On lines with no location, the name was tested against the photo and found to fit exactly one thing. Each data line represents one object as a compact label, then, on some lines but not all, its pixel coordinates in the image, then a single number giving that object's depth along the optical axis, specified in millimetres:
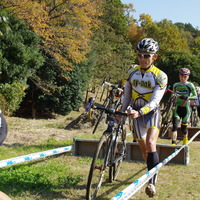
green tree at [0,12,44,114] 20750
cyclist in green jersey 9836
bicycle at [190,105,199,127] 15039
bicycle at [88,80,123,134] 10234
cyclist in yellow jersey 5164
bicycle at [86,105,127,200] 4641
